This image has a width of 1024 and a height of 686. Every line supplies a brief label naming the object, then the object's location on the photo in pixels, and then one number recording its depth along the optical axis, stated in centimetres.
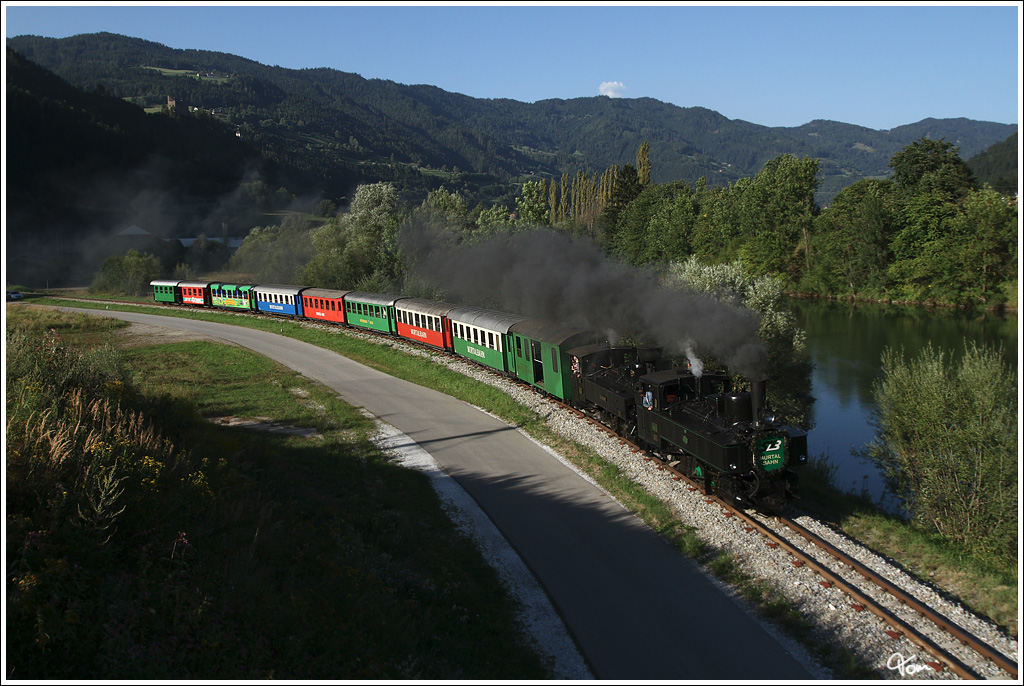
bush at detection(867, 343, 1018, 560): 1725
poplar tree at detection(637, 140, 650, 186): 9300
